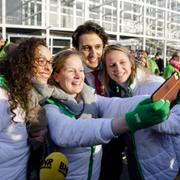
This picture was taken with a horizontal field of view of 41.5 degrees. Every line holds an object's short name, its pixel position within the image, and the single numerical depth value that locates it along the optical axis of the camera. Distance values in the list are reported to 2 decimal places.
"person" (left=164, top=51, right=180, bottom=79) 4.31
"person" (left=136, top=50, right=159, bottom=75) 4.49
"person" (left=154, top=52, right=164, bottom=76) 9.13
